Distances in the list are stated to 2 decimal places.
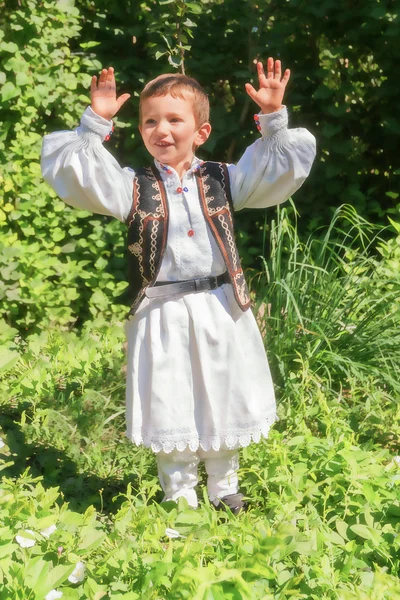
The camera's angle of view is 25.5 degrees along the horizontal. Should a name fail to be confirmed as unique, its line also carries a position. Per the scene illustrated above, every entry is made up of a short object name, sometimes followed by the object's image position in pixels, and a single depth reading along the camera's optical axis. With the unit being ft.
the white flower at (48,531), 7.89
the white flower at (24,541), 7.49
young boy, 8.86
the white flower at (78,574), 7.47
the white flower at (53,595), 7.07
